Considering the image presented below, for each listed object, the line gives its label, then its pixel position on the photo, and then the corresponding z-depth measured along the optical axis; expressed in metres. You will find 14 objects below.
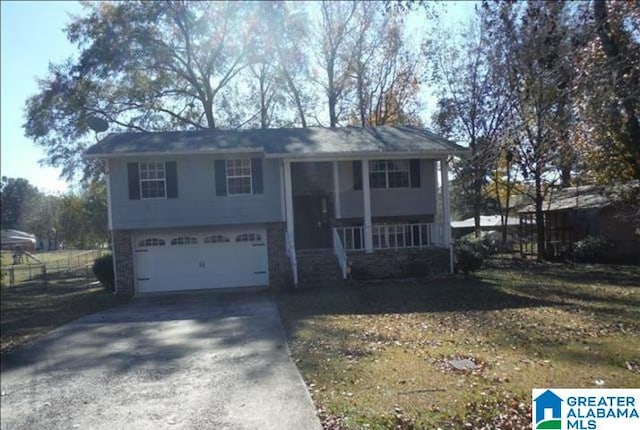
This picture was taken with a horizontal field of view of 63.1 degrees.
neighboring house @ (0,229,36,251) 53.20
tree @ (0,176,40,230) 72.25
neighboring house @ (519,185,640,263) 23.52
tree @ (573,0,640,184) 6.66
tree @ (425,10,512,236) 25.52
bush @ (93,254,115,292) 18.42
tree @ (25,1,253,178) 26.22
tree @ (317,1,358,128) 29.36
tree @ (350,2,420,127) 30.03
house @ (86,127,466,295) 17.05
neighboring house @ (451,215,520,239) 40.09
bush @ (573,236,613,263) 23.67
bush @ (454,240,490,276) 17.67
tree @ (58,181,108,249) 37.72
